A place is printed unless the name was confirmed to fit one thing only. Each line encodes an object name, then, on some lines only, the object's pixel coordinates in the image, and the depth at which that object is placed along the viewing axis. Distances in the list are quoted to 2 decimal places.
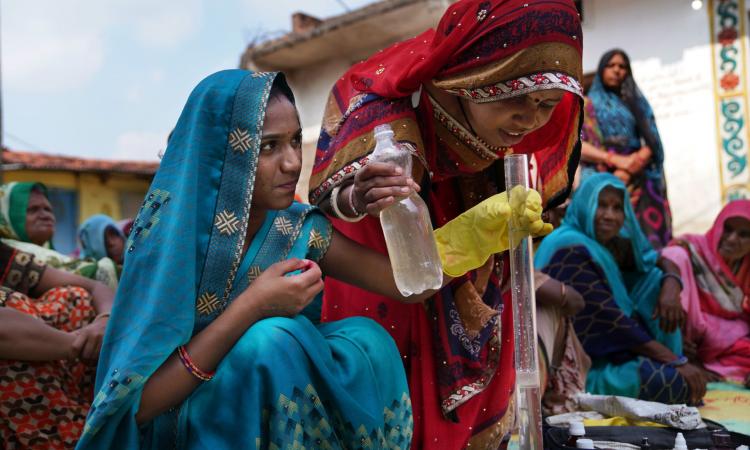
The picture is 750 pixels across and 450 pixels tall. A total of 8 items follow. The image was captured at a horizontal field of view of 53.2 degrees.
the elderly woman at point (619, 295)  4.21
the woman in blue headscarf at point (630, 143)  5.80
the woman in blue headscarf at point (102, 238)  6.02
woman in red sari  2.12
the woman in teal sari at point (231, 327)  1.75
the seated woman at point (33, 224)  3.95
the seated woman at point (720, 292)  5.17
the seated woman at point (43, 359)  2.44
